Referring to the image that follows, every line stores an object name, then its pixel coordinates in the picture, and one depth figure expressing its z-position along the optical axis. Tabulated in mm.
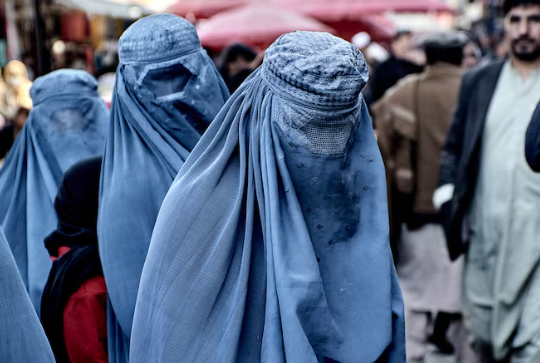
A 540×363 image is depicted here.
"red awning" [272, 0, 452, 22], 13750
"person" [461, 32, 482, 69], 8398
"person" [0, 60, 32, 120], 7695
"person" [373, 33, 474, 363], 5344
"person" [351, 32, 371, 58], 13656
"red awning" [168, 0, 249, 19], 14344
